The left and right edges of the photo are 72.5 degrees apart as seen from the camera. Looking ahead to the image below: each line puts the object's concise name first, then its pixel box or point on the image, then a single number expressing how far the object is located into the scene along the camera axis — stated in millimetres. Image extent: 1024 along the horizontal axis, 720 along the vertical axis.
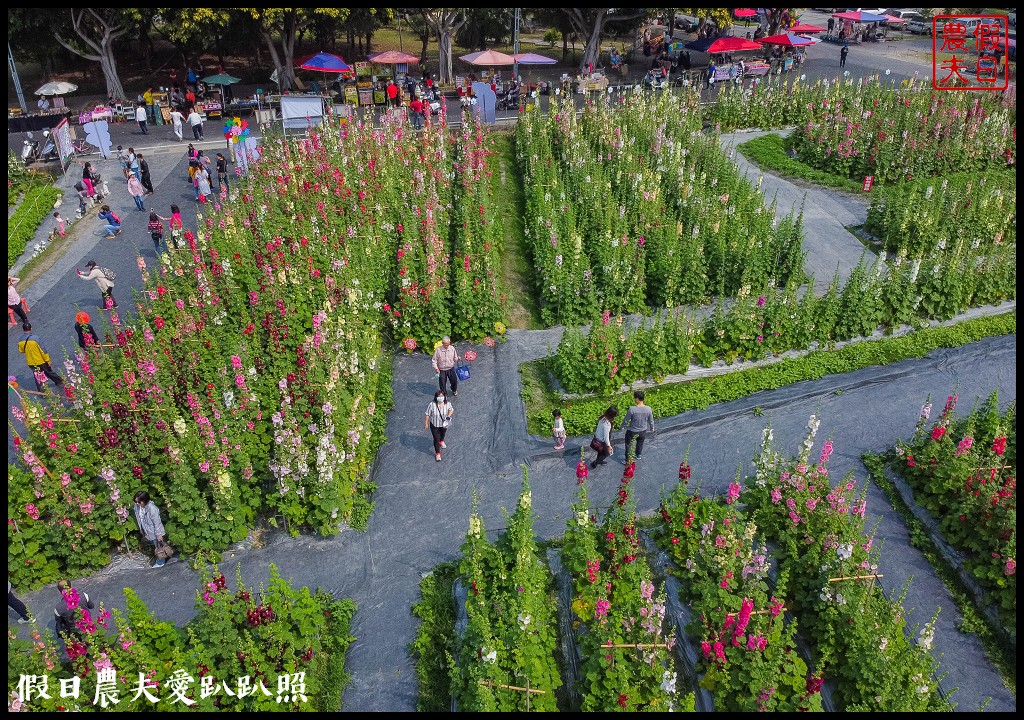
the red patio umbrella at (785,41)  34978
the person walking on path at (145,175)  21167
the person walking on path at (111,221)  18594
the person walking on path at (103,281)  14594
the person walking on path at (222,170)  21203
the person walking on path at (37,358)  12398
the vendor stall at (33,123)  26984
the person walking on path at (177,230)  14775
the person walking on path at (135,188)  20100
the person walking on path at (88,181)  20828
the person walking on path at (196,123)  26484
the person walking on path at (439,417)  10633
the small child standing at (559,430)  10945
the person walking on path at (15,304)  14297
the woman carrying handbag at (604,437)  10406
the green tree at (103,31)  29062
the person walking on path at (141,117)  27438
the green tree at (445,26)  32531
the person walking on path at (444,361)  11875
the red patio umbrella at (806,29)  43791
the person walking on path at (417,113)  27078
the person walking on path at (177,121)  26167
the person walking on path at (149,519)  9016
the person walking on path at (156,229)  17609
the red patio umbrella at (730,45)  33219
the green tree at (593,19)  34469
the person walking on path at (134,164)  21031
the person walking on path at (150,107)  29219
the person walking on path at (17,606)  8423
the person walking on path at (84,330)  11914
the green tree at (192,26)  29062
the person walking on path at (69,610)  7703
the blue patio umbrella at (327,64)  30125
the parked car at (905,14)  48888
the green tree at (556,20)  38562
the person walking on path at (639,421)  10391
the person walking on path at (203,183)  20328
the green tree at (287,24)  29922
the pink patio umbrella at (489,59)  31688
